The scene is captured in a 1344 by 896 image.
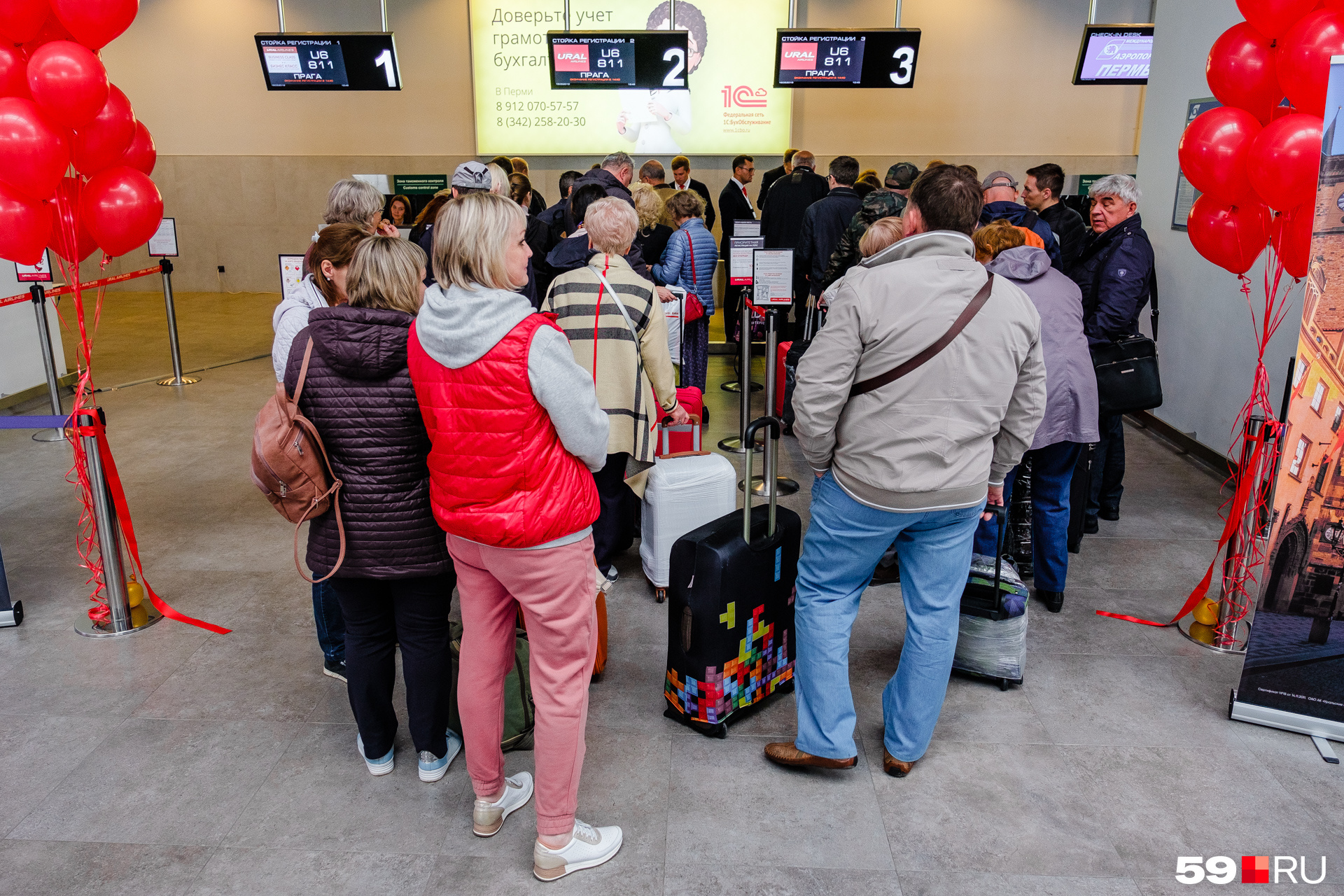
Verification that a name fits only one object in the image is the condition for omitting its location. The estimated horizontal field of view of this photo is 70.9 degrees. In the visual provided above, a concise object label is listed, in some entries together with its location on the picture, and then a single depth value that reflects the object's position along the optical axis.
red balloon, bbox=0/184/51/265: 3.20
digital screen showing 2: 9.03
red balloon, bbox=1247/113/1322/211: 2.87
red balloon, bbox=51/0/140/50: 3.12
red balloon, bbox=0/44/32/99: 3.17
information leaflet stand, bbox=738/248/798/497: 4.78
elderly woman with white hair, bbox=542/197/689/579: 3.44
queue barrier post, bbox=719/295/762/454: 5.14
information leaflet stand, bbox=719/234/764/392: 5.11
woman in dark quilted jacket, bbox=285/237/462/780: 2.28
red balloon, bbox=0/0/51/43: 3.08
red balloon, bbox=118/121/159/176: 3.87
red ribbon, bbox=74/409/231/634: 3.47
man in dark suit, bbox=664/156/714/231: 8.87
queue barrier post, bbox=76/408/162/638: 3.51
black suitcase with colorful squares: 2.69
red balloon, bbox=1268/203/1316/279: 3.06
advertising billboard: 11.14
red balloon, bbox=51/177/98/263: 3.40
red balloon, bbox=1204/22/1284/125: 3.19
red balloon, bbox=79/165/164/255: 3.49
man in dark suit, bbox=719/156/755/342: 8.41
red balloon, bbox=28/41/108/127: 3.09
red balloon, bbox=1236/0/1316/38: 2.98
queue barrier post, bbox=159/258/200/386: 7.46
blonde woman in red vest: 2.03
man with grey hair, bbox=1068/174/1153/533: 4.32
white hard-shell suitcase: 3.69
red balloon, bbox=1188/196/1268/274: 3.41
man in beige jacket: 2.29
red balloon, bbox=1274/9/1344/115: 2.77
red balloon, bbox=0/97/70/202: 3.05
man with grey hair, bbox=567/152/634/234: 5.48
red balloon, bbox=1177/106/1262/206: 3.21
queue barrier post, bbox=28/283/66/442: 6.04
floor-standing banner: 2.69
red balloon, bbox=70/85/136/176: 3.43
